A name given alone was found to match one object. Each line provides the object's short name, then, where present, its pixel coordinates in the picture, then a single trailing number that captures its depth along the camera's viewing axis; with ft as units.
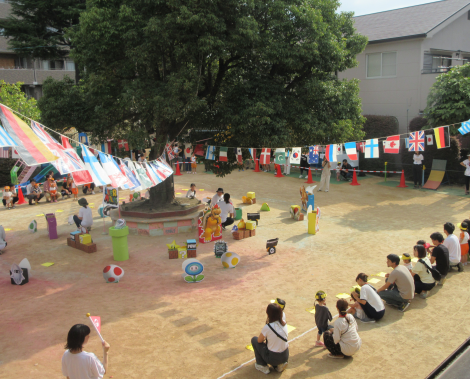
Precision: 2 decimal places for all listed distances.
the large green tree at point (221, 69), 38.73
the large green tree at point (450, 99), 54.80
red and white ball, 32.07
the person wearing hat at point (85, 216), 44.06
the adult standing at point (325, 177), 63.10
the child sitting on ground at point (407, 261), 28.48
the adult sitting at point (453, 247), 31.63
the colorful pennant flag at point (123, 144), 48.39
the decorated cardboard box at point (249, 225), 43.53
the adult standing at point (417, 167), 64.18
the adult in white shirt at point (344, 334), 20.75
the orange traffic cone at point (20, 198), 61.93
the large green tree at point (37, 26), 82.23
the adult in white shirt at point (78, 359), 15.58
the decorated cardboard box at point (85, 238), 40.29
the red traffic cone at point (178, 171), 82.22
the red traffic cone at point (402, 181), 66.33
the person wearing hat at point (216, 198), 47.50
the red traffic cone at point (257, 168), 82.98
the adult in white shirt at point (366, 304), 24.31
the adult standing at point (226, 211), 45.98
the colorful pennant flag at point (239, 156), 44.64
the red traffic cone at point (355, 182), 69.46
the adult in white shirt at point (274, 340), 19.49
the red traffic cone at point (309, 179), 73.63
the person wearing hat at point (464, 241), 33.19
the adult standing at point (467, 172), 58.03
